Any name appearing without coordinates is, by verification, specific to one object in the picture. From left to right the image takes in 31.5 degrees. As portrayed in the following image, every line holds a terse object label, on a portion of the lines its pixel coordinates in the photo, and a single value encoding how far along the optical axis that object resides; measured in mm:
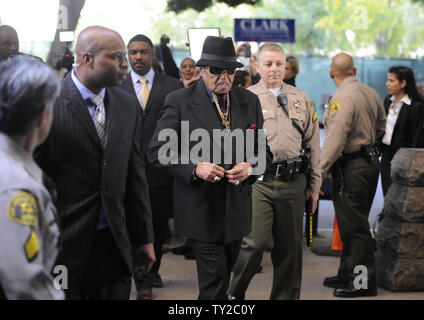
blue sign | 12773
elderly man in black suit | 5051
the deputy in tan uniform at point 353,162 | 7117
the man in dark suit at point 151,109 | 6957
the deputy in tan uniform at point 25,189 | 2033
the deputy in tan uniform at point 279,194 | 5918
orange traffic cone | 9445
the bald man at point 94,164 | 3643
